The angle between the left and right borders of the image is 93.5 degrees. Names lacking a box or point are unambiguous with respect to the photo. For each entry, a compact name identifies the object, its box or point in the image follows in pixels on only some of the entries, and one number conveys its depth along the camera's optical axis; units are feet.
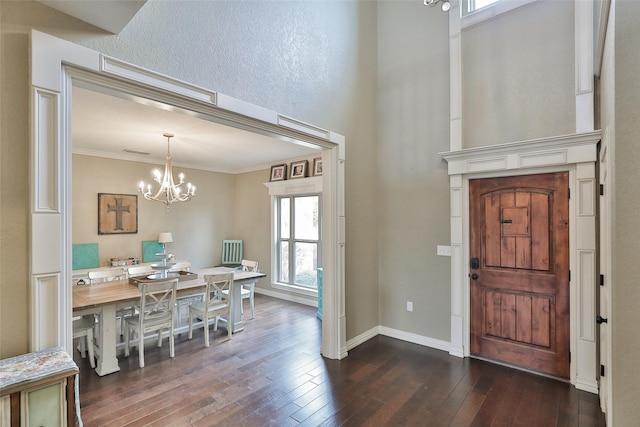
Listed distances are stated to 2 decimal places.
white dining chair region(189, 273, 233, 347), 12.84
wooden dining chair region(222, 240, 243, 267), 23.55
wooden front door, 9.78
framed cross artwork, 18.26
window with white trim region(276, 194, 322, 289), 19.69
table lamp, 19.61
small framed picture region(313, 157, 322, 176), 18.60
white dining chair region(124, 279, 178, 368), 11.05
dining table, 10.21
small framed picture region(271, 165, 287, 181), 20.69
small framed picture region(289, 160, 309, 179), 19.54
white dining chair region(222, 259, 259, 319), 16.48
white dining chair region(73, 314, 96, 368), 10.62
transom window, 11.53
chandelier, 15.19
